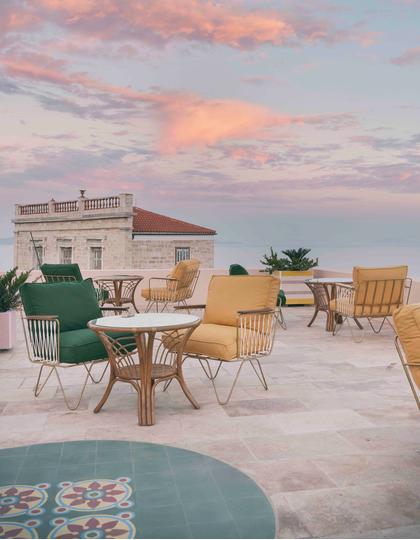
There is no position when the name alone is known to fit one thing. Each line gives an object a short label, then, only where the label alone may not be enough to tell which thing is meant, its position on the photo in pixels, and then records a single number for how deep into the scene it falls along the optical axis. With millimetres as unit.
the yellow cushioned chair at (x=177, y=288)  8938
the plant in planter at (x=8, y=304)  6711
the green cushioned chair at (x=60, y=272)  8195
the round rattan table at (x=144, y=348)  3986
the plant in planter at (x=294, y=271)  11227
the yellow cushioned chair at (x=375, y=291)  6992
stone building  25938
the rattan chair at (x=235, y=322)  4535
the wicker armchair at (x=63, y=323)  4426
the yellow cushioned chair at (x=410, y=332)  3096
